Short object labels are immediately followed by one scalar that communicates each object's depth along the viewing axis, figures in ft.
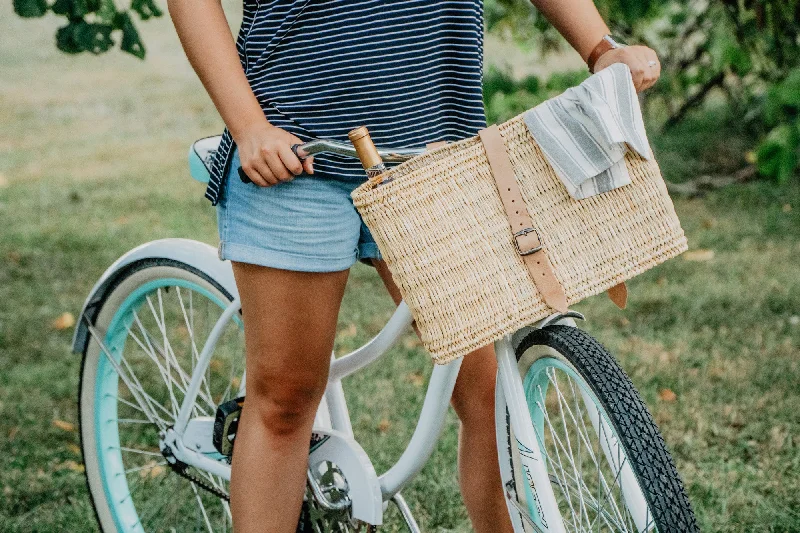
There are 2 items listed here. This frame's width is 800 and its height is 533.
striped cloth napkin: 8.15
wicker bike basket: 8.27
